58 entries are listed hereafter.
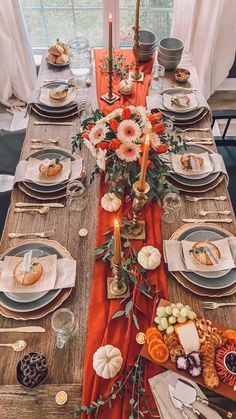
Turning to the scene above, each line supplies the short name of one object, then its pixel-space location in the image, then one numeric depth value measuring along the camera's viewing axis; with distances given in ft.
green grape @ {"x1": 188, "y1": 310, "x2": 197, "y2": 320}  4.06
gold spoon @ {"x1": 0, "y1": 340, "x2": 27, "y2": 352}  4.02
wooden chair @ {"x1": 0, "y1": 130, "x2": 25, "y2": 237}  6.80
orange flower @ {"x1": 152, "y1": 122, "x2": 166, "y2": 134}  4.61
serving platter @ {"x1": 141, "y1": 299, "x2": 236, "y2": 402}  3.64
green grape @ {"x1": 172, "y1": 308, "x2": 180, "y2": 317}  4.07
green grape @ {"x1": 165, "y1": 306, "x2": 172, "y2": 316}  4.09
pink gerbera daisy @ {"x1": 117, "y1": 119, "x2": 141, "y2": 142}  4.42
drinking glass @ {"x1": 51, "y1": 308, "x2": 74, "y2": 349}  4.04
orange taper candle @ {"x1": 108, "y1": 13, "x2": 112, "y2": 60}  5.58
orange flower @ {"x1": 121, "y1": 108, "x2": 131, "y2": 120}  4.56
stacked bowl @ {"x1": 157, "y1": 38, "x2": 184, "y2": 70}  7.31
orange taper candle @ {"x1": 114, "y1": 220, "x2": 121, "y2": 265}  3.61
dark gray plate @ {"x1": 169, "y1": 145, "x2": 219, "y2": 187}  5.58
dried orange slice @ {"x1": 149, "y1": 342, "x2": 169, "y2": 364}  3.84
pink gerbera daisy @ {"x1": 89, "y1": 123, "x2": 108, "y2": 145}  4.63
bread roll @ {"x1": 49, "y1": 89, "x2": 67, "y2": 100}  6.86
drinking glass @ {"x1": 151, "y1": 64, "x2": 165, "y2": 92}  7.34
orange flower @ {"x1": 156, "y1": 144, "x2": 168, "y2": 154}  4.58
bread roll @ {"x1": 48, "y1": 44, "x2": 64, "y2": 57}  7.65
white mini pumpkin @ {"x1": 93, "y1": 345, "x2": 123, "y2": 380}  3.76
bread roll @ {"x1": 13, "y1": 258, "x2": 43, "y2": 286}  4.46
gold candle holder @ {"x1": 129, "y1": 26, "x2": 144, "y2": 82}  6.68
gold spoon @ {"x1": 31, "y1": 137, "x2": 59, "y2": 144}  6.23
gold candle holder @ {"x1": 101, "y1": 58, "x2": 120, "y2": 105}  6.84
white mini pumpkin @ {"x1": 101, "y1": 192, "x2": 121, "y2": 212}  5.19
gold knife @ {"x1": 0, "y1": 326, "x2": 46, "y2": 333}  4.14
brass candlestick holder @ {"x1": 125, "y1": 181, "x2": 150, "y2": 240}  4.86
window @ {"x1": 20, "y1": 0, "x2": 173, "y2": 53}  10.28
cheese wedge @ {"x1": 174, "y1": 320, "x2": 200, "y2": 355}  3.89
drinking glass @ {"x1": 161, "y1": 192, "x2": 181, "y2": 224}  5.21
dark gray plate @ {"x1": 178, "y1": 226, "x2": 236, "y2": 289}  4.51
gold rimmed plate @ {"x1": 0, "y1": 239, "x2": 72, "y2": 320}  4.25
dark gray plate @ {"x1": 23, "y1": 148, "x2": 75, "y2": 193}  5.92
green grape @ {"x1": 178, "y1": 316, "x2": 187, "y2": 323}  4.04
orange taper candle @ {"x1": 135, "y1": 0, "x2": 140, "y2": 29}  6.19
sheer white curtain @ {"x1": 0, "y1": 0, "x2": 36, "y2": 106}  9.70
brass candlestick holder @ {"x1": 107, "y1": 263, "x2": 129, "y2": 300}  4.37
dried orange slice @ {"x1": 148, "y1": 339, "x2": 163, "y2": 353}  3.89
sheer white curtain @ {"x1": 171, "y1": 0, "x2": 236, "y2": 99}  9.61
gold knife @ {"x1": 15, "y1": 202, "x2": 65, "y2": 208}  5.30
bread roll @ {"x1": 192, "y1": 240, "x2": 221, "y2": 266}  4.68
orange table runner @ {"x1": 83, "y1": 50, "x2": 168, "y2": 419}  3.75
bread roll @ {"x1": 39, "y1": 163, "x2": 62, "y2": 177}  5.59
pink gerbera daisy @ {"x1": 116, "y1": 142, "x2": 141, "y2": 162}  4.43
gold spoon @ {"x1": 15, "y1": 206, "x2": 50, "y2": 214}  5.23
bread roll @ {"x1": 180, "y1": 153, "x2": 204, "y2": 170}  5.74
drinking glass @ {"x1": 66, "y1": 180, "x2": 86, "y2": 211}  5.31
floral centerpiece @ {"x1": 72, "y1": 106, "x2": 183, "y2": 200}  4.45
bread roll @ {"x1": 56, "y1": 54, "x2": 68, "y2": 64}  7.69
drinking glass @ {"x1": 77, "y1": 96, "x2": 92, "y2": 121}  6.58
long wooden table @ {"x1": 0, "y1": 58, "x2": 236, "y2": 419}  3.74
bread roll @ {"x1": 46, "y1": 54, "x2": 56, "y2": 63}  7.73
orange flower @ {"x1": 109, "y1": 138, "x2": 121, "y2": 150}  4.41
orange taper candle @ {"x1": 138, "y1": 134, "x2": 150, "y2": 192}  3.93
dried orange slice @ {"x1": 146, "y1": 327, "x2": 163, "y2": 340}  3.97
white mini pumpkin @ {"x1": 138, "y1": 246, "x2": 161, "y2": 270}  4.58
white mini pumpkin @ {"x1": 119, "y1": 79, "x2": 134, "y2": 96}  6.91
